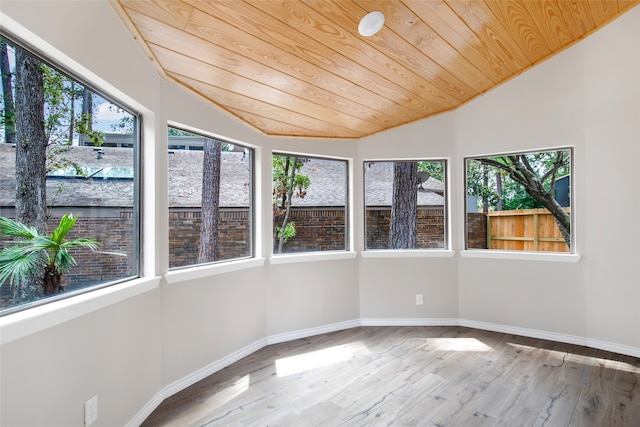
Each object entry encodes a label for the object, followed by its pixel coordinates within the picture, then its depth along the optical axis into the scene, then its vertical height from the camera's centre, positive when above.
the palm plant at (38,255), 1.29 -0.16
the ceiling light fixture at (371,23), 1.88 +1.08
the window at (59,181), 1.30 +0.16
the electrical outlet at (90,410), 1.57 -0.91
